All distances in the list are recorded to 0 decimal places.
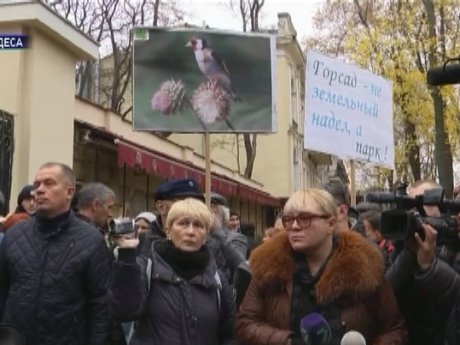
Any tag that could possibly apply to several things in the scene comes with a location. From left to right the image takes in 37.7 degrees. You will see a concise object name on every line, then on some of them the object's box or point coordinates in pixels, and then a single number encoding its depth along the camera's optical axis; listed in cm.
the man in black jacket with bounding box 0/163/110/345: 334
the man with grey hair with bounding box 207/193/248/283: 412
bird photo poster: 637
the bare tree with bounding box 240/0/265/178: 2823
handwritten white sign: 671
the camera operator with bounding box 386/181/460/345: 265
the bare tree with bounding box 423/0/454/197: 1480
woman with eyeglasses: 281
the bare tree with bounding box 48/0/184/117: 2783
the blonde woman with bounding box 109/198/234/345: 303
